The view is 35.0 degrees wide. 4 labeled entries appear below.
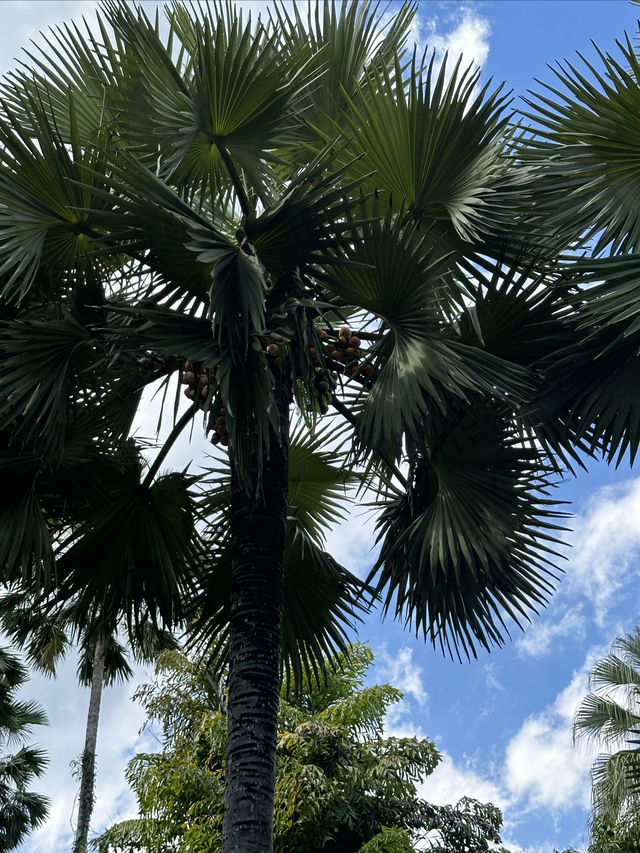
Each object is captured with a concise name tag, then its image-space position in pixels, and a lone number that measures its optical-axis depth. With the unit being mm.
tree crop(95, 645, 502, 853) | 12695
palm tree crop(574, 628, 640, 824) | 14344
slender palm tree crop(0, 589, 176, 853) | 14977
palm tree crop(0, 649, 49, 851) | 16031
